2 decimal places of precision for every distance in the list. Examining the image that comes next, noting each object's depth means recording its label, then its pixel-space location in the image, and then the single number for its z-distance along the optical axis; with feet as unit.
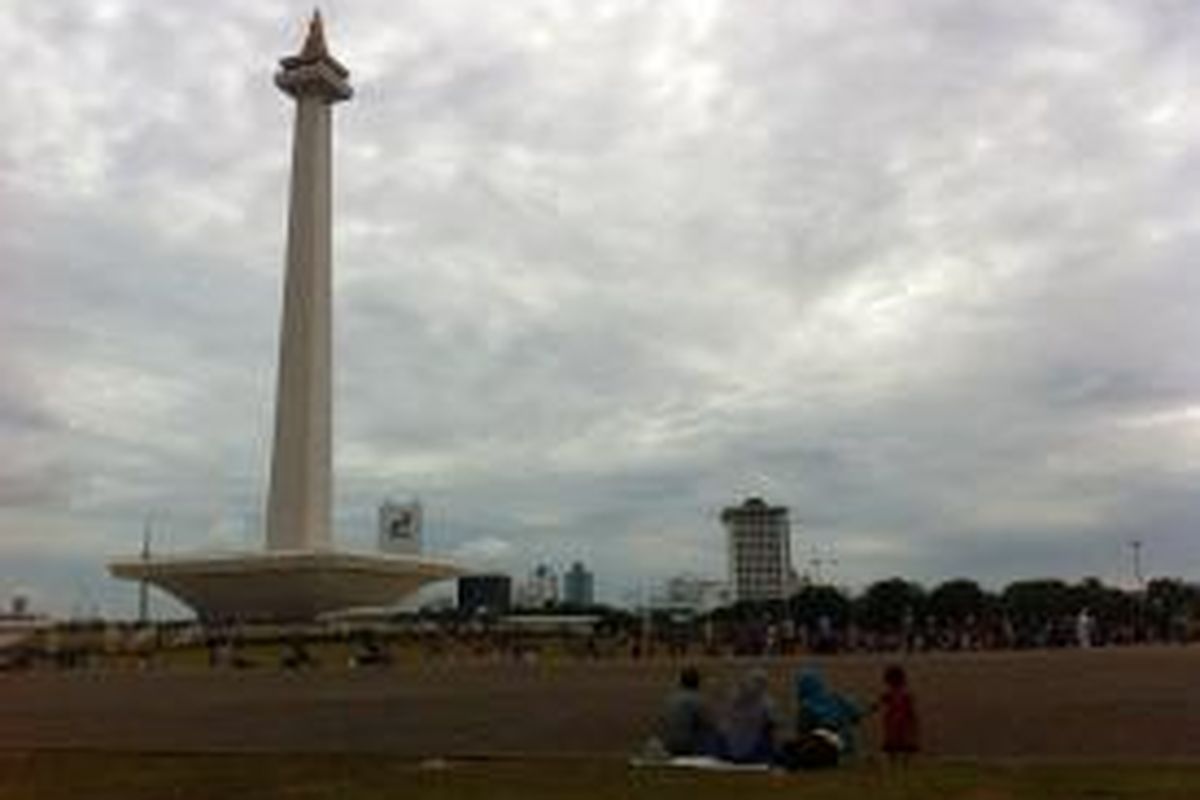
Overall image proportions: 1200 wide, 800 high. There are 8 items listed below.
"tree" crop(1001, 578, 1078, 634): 307.37
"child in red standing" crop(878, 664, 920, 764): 54.49
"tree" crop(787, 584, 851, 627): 334.24
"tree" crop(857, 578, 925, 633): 314.96
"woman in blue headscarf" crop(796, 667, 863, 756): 53.98
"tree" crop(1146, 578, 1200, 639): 229.45
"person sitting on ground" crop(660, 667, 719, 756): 55.67
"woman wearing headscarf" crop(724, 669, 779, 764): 53.36
